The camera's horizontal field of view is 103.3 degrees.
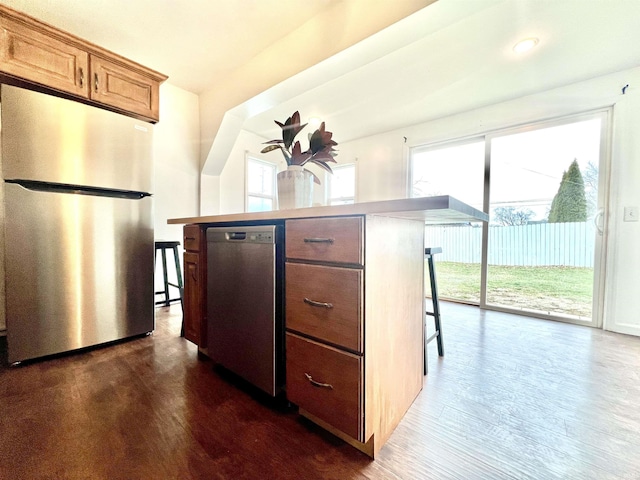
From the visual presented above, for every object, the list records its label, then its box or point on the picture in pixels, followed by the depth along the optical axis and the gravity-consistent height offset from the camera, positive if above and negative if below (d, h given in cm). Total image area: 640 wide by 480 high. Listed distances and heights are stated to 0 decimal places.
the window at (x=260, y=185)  419 +81
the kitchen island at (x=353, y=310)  84 -29
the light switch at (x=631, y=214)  229 +18
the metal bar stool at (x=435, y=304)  173 -50
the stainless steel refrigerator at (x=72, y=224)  154 +5
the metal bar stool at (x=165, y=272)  225 -41
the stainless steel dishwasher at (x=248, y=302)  112 -34
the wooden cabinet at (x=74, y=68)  154 +114
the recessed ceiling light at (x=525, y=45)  204 +156
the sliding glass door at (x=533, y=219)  256 +15
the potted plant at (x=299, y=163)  141 +40
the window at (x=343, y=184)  457 +90
